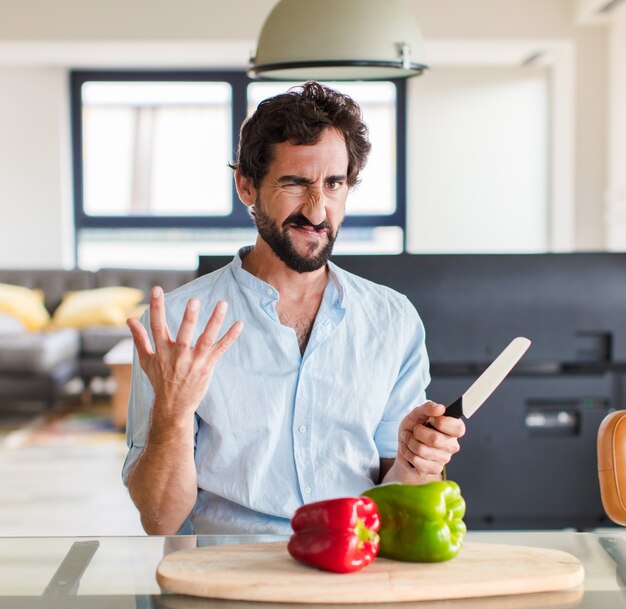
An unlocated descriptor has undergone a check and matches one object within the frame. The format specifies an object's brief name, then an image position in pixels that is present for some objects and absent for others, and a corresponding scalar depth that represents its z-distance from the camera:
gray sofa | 6.43
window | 8.56
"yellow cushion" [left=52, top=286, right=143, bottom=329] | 7.27
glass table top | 1.13
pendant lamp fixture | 2.78
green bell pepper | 1.20
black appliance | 2.82
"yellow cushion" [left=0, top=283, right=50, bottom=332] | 7.27
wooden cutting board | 1.12
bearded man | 1.70
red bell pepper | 1.16
